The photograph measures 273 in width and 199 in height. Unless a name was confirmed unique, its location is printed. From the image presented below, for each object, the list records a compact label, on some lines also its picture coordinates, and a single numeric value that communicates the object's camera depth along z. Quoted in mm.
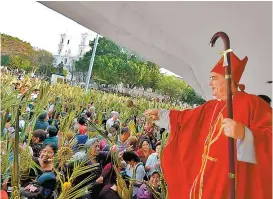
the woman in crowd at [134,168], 1729
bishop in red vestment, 954
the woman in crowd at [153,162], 1896
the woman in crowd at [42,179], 1365
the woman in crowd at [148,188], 1701
